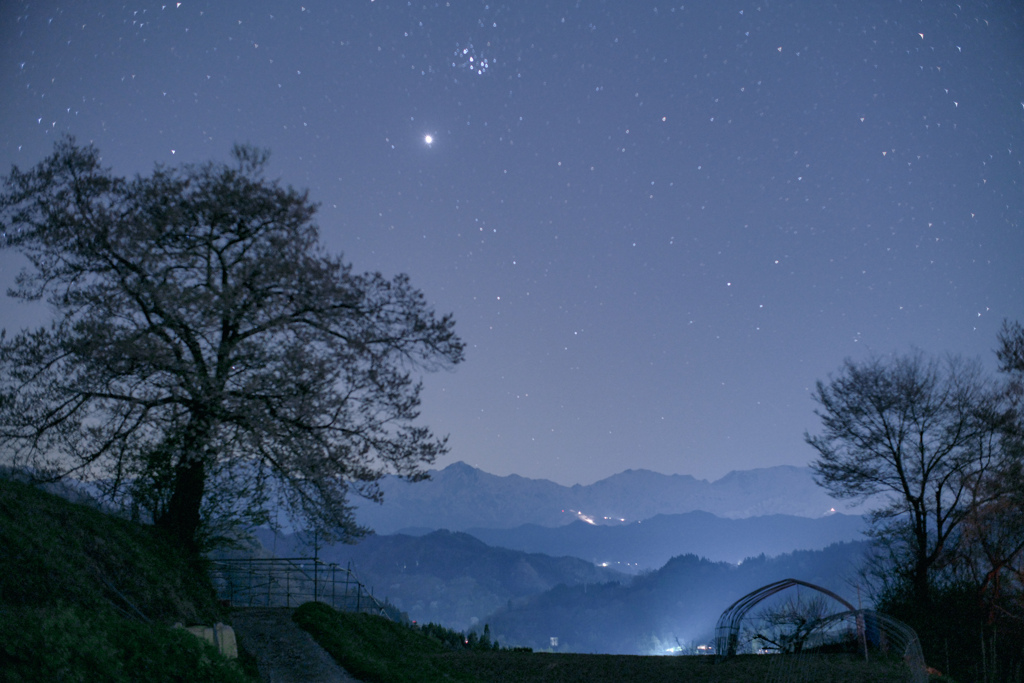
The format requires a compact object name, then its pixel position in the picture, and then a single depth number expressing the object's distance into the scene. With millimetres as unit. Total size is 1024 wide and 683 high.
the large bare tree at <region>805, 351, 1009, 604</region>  22891
